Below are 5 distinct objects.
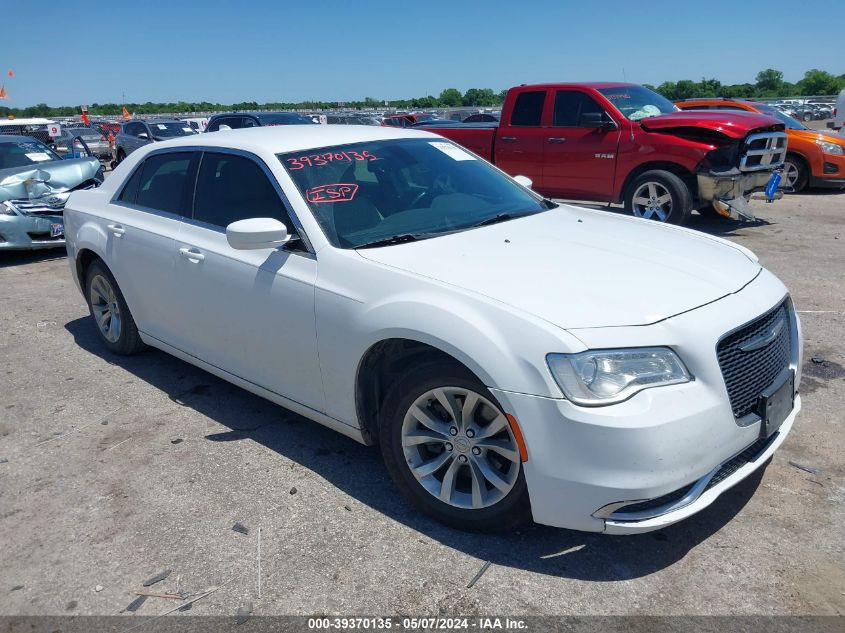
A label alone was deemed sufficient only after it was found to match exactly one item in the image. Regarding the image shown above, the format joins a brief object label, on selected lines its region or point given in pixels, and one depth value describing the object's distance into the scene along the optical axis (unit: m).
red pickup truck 8.84
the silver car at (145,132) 19.77
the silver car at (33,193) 8.72
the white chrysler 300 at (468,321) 2.65
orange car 12.11
